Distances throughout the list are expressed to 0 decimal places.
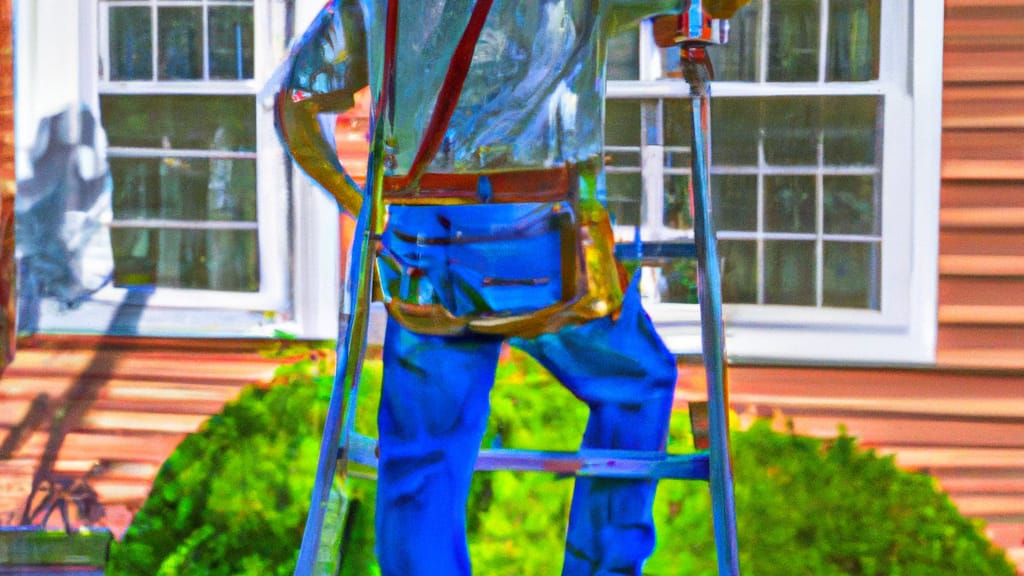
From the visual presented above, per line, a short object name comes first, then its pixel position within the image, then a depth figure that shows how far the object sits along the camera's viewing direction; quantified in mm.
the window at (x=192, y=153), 6191
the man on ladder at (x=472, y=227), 3820
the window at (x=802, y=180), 5746
